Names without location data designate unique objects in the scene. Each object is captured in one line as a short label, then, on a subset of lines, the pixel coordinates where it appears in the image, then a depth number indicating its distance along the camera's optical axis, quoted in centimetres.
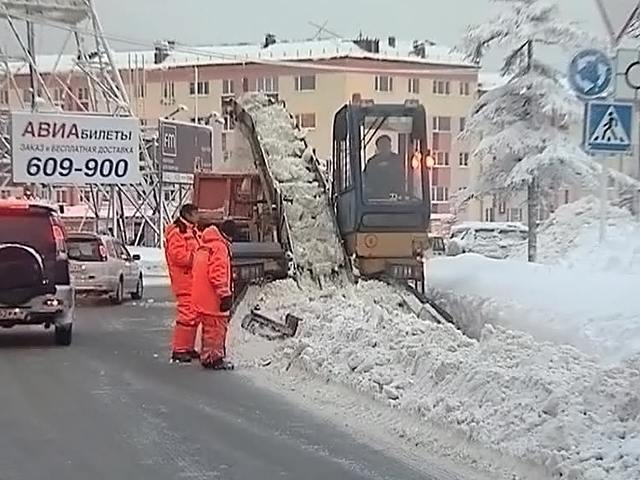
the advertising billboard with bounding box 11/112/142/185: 3988
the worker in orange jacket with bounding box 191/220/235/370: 1377
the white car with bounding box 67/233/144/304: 2347
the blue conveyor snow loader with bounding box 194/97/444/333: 1816
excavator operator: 1844
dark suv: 1549
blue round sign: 1422
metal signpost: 1403
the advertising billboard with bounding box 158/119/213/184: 4697
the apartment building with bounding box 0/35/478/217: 7812
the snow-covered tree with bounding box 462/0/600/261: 3334
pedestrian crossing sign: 1402
